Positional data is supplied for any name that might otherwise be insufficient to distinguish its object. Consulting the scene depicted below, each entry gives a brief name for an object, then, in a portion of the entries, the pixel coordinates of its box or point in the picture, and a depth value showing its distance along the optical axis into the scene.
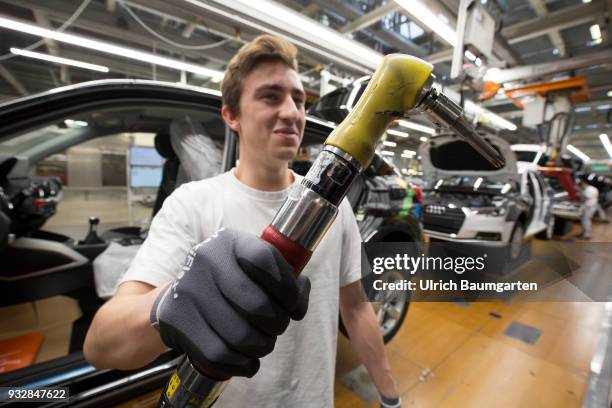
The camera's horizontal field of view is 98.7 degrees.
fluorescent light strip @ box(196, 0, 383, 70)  2.34
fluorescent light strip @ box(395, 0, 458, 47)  2.37
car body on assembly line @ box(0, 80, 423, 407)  1.06
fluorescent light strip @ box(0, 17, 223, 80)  3.15
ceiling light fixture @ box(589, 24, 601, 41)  2.68
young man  0.35
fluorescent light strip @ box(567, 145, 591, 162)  4.33
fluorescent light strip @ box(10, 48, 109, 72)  3.65
